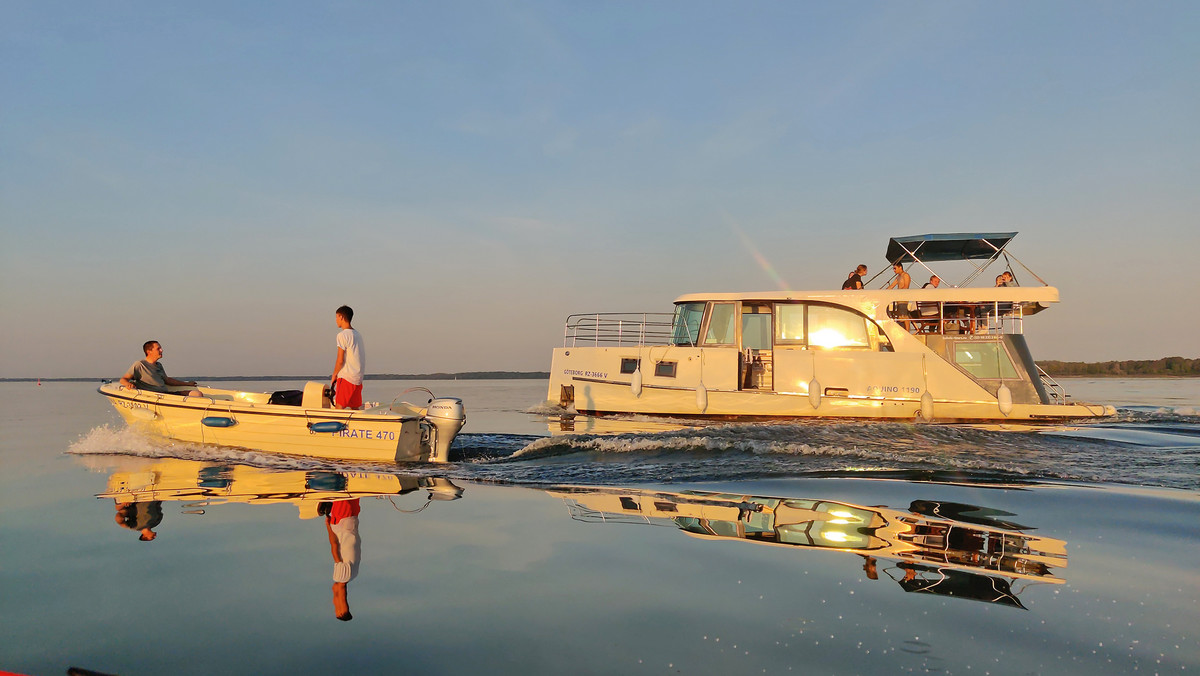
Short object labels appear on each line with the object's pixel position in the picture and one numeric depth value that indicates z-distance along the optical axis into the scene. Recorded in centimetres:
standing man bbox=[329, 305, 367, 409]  888
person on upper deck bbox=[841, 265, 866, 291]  1574
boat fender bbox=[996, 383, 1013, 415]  1406
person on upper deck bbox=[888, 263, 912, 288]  1573
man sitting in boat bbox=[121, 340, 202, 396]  1082
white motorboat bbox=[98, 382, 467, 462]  923
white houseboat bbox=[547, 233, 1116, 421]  1438
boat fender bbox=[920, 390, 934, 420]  1412
